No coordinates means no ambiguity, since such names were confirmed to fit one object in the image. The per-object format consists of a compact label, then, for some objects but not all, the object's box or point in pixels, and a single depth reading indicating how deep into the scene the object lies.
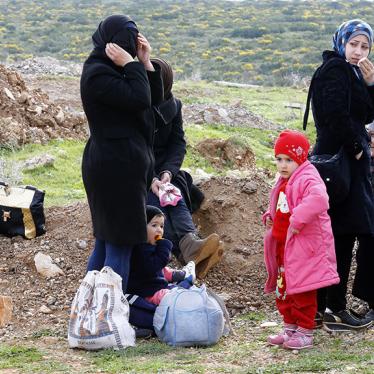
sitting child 11.53
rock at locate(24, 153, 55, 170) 21.87
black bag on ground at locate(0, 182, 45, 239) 15.00
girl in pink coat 10.48
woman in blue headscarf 11.15
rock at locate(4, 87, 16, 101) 25.37
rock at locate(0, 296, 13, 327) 12.28
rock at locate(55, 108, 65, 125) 26.31
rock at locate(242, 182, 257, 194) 15.52
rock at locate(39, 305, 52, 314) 12.74
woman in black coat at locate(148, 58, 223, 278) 13.39
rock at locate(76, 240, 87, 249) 14.55
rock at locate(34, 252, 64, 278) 13.85
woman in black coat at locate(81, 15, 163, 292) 10.46
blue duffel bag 10.90
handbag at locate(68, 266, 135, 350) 10.69
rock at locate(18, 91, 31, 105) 25.72
